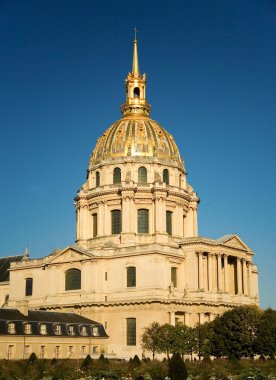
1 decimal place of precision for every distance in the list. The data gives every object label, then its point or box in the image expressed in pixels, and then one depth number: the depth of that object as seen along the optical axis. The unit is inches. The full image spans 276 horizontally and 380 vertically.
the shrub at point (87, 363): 1761.8
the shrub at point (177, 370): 1477.6
